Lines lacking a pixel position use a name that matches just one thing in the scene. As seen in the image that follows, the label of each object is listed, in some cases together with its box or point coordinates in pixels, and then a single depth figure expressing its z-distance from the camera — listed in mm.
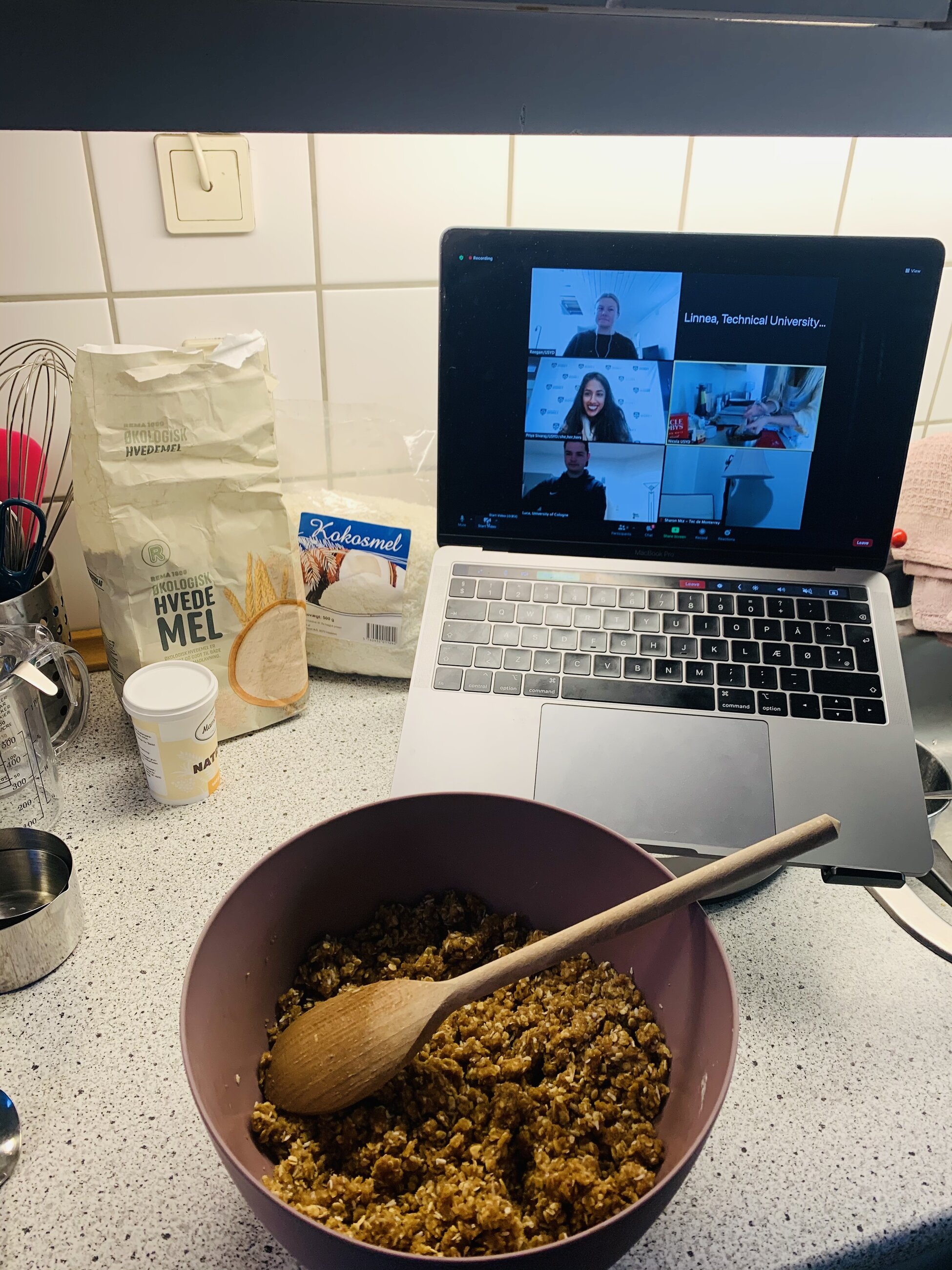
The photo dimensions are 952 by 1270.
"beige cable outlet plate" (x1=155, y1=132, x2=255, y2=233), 795
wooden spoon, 435
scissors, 712
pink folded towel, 865
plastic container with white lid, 686
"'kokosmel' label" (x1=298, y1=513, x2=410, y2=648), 839
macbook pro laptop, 658
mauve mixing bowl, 350
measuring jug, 662
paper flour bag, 696
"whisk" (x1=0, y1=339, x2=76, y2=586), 736
